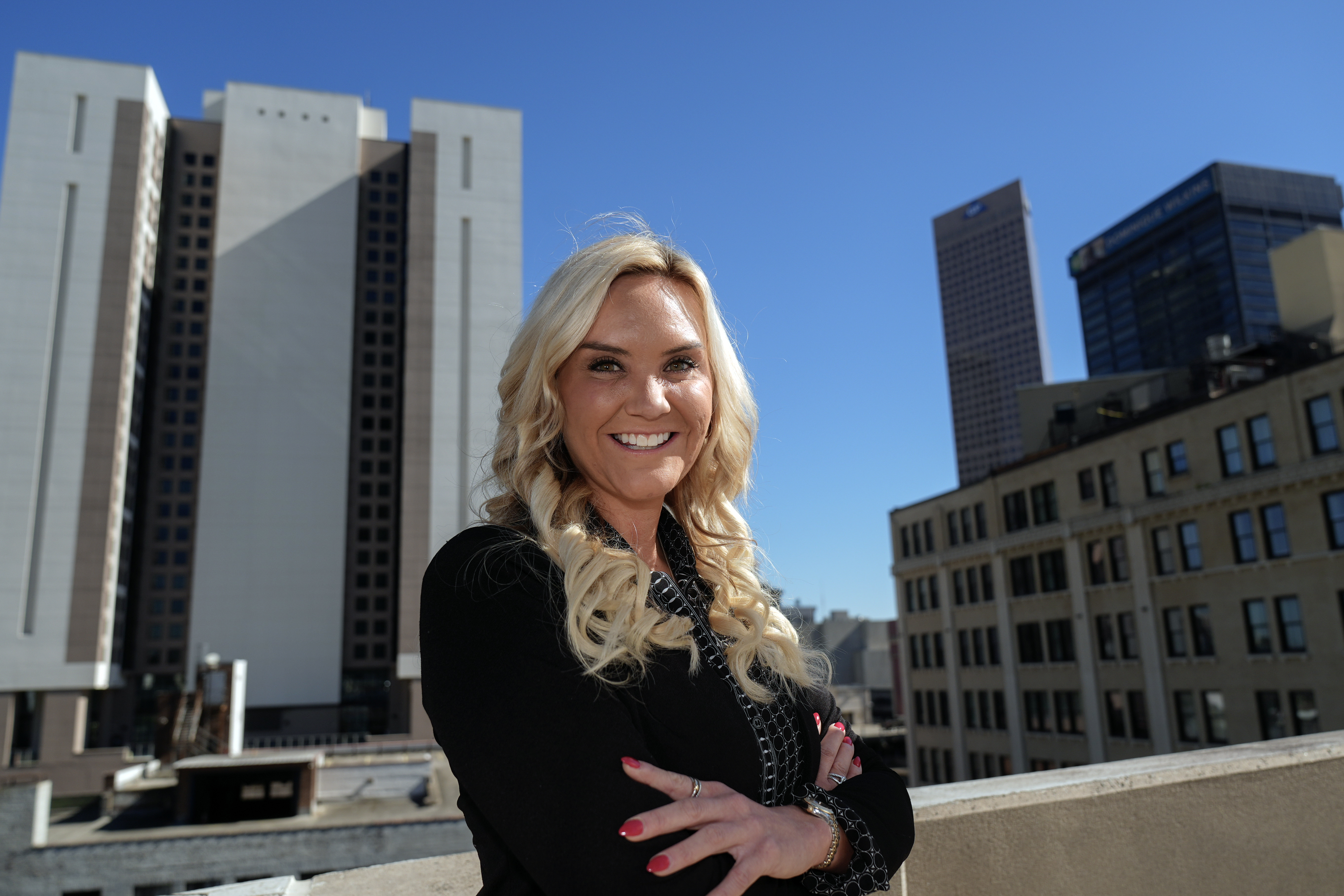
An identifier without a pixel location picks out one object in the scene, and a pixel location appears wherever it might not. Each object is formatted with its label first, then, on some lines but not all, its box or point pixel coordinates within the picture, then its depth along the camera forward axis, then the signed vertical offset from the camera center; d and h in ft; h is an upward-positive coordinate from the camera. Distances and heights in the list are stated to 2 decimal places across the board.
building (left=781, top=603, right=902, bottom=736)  260.42 -5.59
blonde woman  4.59 +0.09
